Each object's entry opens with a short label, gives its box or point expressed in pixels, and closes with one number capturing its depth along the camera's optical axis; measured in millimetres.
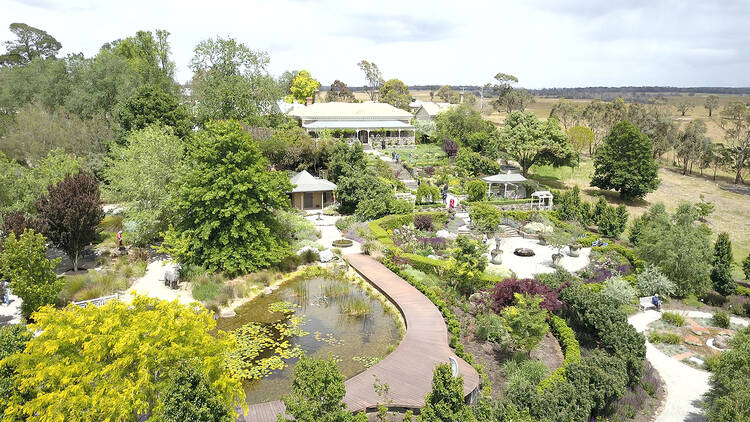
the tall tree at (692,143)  53019
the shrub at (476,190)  33312
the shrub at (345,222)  27950
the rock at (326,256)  23016
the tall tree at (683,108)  105850
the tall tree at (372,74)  116969
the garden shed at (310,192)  31828
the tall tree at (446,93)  129875
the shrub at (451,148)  48719
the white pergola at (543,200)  33219
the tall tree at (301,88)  83500
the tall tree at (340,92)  107938
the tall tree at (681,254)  20781
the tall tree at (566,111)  74188
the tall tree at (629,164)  38844
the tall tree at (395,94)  91119
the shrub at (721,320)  18547
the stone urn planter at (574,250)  25131
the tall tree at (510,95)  88500
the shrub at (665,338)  17016
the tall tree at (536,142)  41375
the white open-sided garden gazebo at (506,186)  35125
